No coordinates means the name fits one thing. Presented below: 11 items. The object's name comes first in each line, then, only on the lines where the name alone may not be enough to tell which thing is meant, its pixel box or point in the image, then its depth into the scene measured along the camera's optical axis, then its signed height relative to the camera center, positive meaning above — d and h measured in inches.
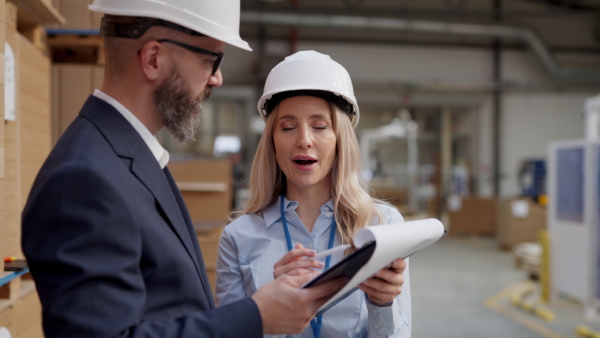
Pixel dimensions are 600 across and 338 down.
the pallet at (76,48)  100.5 +24.1
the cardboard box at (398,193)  541.0 -30.6
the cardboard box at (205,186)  155.6 -6.6
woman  67.8 -4.9
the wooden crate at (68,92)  104.3 +14.8
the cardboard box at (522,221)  401.4 -44.7
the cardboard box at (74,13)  105.3 +31.4
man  37.9 -3.6
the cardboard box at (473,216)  474.0 -48.0
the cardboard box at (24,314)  85.0 -26.7
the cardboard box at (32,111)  88.1 +9.6
